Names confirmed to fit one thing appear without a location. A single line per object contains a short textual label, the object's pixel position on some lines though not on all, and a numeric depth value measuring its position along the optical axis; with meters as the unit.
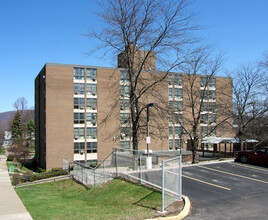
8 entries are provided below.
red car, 17.88
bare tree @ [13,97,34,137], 101.25
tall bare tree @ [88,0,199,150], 17.44
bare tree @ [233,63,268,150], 29.62
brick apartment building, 42.25
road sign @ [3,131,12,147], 104.55
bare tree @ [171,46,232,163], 25.45
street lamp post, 13.34
